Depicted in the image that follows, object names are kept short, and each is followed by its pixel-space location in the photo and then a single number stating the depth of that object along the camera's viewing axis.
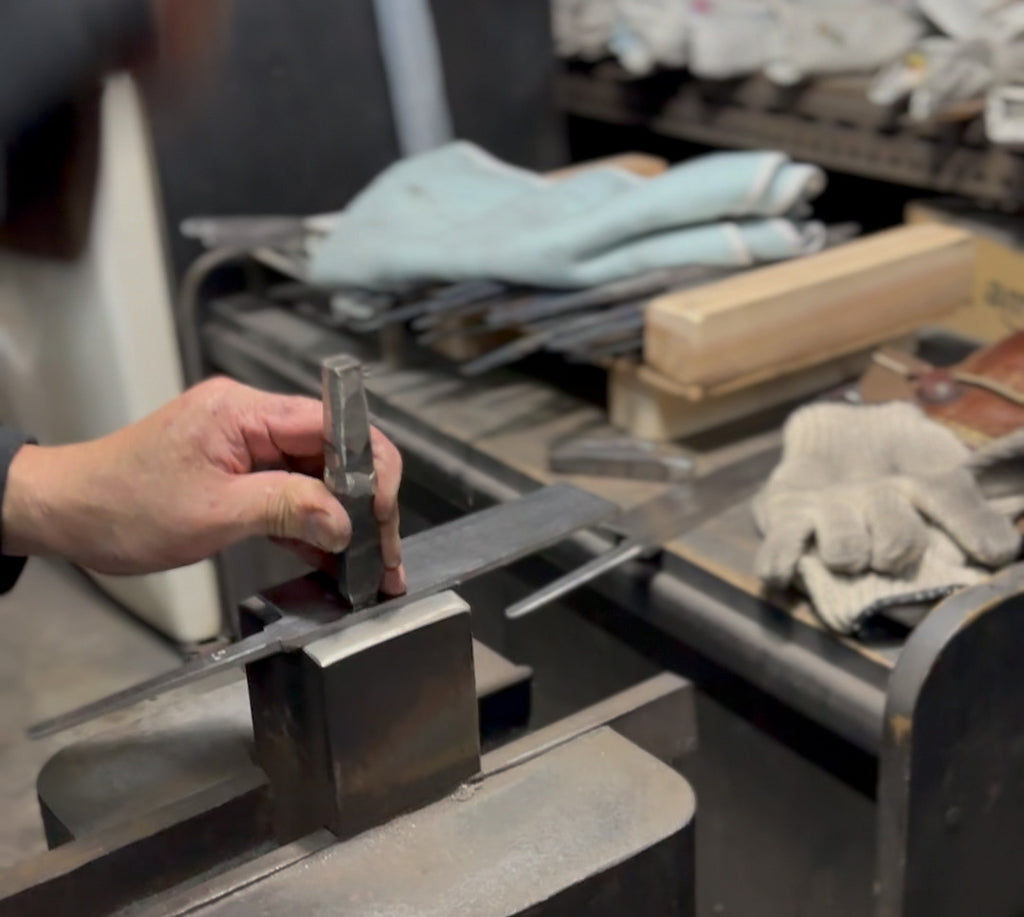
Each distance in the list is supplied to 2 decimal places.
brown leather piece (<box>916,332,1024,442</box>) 0.97
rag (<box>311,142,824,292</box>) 1.09
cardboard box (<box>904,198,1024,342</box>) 1.27
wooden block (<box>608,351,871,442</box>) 1.06
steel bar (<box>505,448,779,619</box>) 0.87
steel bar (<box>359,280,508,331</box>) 1.13
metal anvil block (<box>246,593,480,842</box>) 0.51
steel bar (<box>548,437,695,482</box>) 1.01
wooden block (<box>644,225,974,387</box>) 0.99
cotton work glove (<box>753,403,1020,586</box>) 0.81
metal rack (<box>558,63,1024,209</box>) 1.24
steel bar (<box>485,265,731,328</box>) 1.08
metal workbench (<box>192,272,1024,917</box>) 0.73
